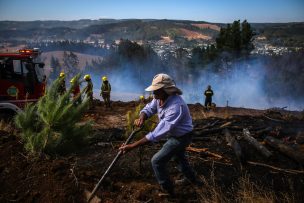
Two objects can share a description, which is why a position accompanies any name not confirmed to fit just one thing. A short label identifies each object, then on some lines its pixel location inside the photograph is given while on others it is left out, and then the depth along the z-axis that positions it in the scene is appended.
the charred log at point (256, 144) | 5.33
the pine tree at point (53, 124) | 3.86
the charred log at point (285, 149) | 5.16
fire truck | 7.41
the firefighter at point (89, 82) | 10.83
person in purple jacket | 3.16
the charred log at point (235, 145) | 5.09
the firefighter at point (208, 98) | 13.14
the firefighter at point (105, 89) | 12.13
